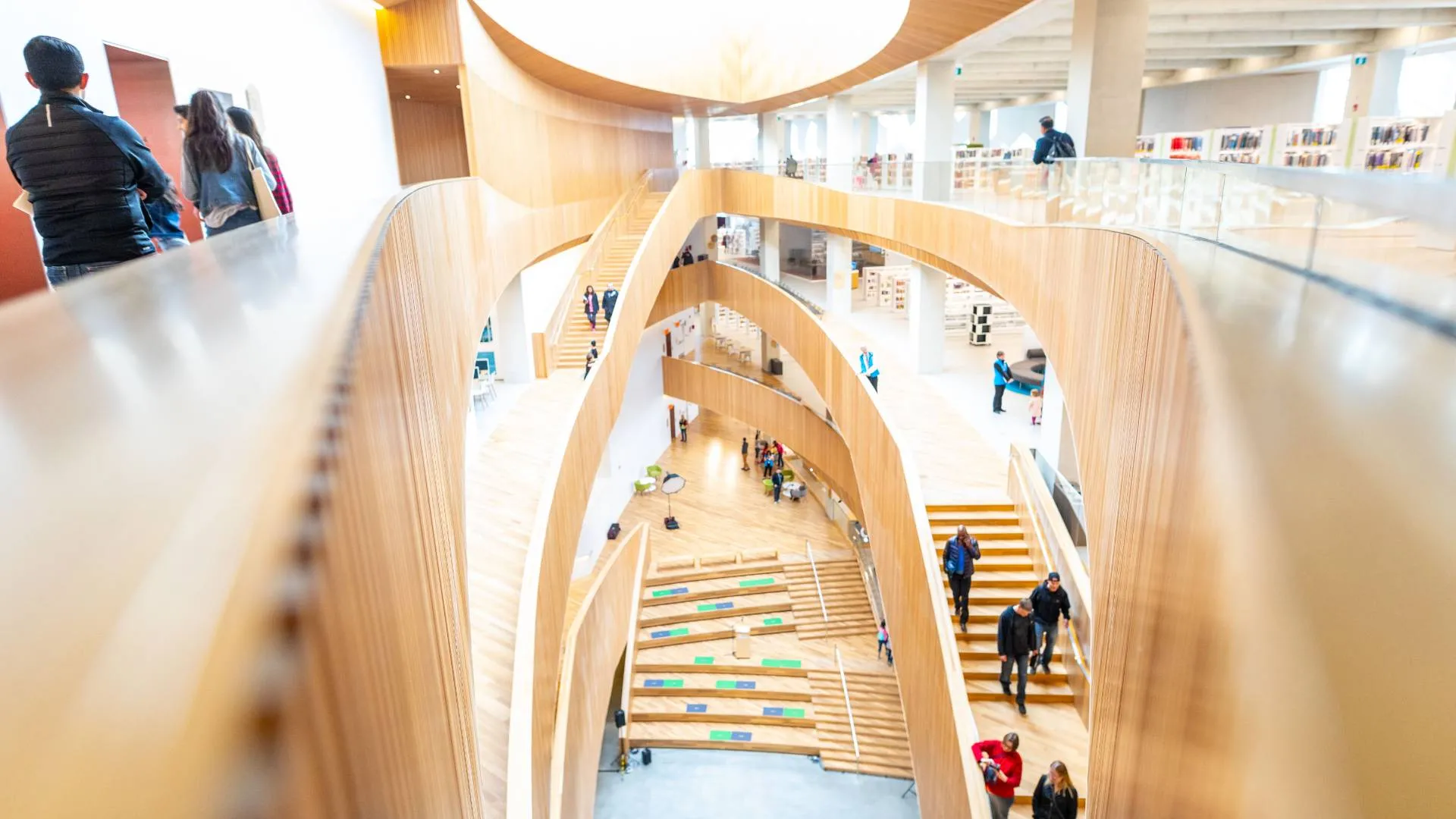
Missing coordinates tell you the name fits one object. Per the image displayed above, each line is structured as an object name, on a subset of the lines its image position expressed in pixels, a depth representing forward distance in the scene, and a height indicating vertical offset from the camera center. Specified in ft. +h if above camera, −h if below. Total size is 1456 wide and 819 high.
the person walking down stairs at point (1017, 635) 28.14 -15.36
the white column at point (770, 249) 87.61 -8.23
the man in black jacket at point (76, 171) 10.04 +0.18
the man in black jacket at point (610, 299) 51.31 -7.42
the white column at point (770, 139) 91.40 +2.94
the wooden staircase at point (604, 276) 50.39 -6.68
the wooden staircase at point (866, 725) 50.16 -33.18
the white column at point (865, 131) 130.21 +4.93
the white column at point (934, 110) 52.01 +3.11
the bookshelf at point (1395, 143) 30.71 +0.22
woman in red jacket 24.32 -17.09
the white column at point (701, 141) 98.43 +3.08
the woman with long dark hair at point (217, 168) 12.51 +0.22
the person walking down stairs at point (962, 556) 32.27 -14.58
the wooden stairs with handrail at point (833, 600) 59.88 -30.71
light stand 63.62 -22.95
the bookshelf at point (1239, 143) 43.95 +0.52
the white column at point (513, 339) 52.31 -9.80
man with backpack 31.81 +0.42
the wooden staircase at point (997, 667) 28.89 -18.78
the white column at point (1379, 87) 49.85 +3.57
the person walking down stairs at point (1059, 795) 22.12 -16.08
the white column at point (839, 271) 74.43 -9.19
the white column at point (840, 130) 75.51 +3.00
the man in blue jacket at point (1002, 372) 47.39 -11.39
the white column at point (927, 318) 55.98 -10.21
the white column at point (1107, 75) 33.58 +3.19
